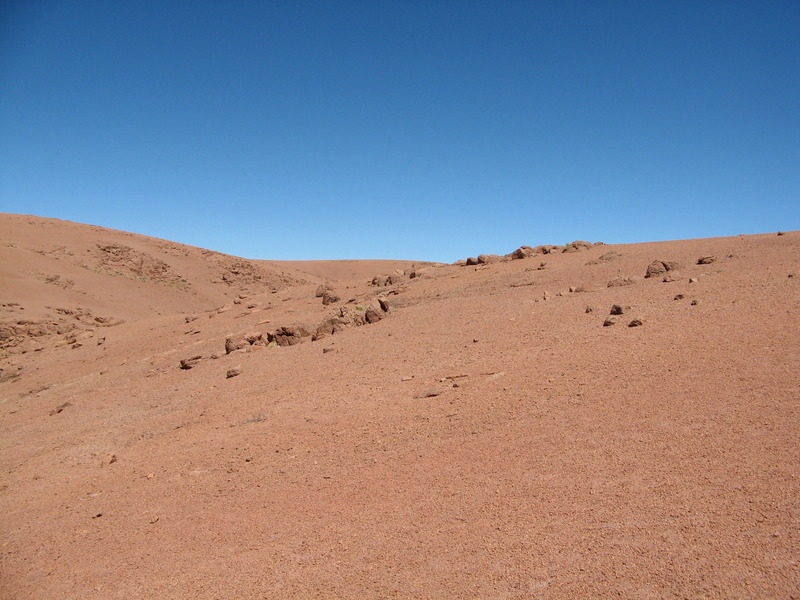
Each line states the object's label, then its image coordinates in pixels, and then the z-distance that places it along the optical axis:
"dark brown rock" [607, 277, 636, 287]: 11.61
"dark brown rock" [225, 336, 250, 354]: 12.59
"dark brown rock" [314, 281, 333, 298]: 18.17
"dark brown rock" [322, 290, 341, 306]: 16.67
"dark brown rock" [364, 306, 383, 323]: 12.62
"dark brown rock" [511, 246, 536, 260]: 17.78
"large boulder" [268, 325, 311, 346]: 12.45
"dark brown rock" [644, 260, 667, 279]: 11.88
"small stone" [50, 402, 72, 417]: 10.97
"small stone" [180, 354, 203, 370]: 12.13
